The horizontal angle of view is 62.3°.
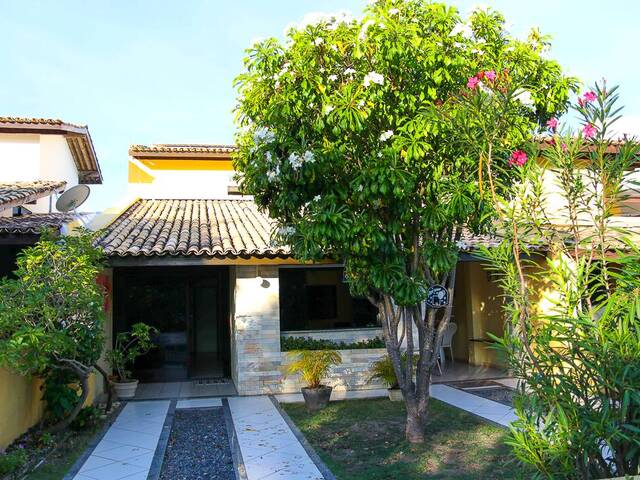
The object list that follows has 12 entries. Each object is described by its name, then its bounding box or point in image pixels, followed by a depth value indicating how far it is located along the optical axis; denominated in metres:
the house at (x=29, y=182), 7.57
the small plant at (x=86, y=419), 8.21
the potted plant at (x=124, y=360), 10.21
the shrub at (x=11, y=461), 5.97
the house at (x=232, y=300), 10.99
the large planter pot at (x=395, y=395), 10.02
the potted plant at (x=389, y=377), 9.90
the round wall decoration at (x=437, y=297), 7.31
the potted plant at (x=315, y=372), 9.43
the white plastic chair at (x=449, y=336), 14.54
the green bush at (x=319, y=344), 11.33
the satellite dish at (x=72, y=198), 11.60
